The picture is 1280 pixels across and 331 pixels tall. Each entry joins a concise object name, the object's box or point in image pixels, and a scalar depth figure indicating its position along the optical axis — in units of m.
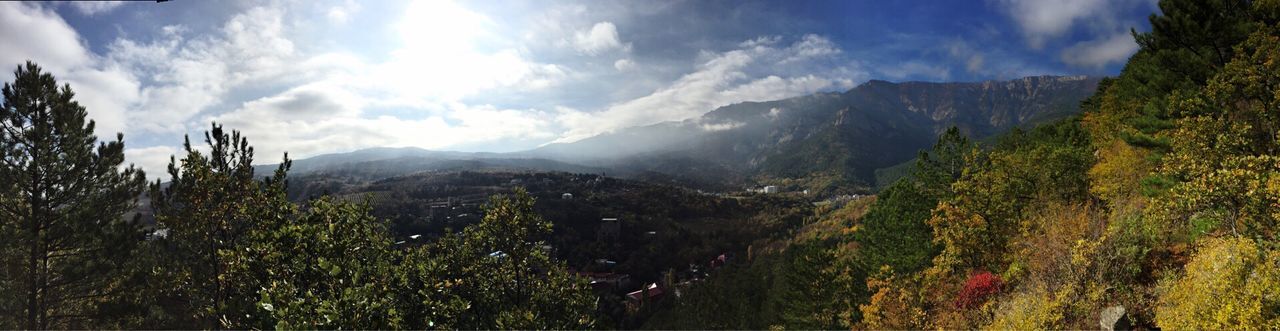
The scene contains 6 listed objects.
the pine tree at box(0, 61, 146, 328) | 15.97
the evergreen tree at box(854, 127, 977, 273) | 32.12
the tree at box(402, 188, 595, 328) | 11.66
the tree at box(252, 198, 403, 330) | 6.86
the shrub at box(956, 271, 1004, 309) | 23.42
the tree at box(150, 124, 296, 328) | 9.51
